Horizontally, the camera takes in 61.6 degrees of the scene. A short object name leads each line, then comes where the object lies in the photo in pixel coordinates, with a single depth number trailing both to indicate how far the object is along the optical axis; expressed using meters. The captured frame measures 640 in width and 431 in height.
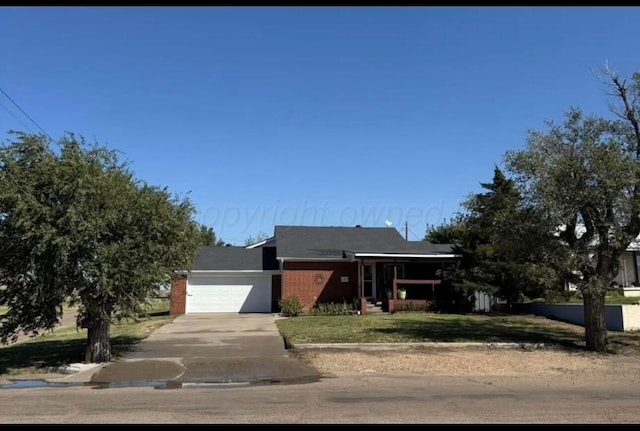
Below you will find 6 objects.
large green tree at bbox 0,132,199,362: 12.34
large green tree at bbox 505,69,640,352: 14.93
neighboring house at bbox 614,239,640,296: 32.05
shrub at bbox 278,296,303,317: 26.95
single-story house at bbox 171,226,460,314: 28.36
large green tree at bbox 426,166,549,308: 15.98
